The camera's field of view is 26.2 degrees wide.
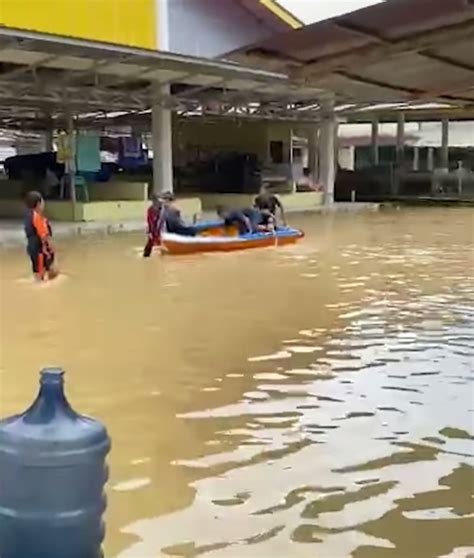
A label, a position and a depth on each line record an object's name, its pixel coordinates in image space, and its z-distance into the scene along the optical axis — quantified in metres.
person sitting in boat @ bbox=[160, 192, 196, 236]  17.52
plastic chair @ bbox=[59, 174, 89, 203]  27.56
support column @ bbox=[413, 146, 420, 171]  40.76
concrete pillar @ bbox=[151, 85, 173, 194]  26.02
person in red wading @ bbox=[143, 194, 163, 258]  16.94
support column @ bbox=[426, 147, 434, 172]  40.81
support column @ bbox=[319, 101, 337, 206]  33.47
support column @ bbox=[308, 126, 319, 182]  37.74
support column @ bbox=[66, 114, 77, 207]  25.11
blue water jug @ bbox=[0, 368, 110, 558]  3.01
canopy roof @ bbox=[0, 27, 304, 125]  18.36
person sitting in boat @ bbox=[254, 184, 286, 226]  19.23
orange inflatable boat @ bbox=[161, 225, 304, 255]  17.23
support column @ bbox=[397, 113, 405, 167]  39.61
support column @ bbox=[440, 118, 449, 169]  39.69
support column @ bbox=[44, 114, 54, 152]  35.85
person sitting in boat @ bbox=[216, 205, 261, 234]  18.73
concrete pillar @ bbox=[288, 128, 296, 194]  34.39
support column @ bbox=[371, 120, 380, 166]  41.02
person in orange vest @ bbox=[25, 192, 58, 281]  13.15
